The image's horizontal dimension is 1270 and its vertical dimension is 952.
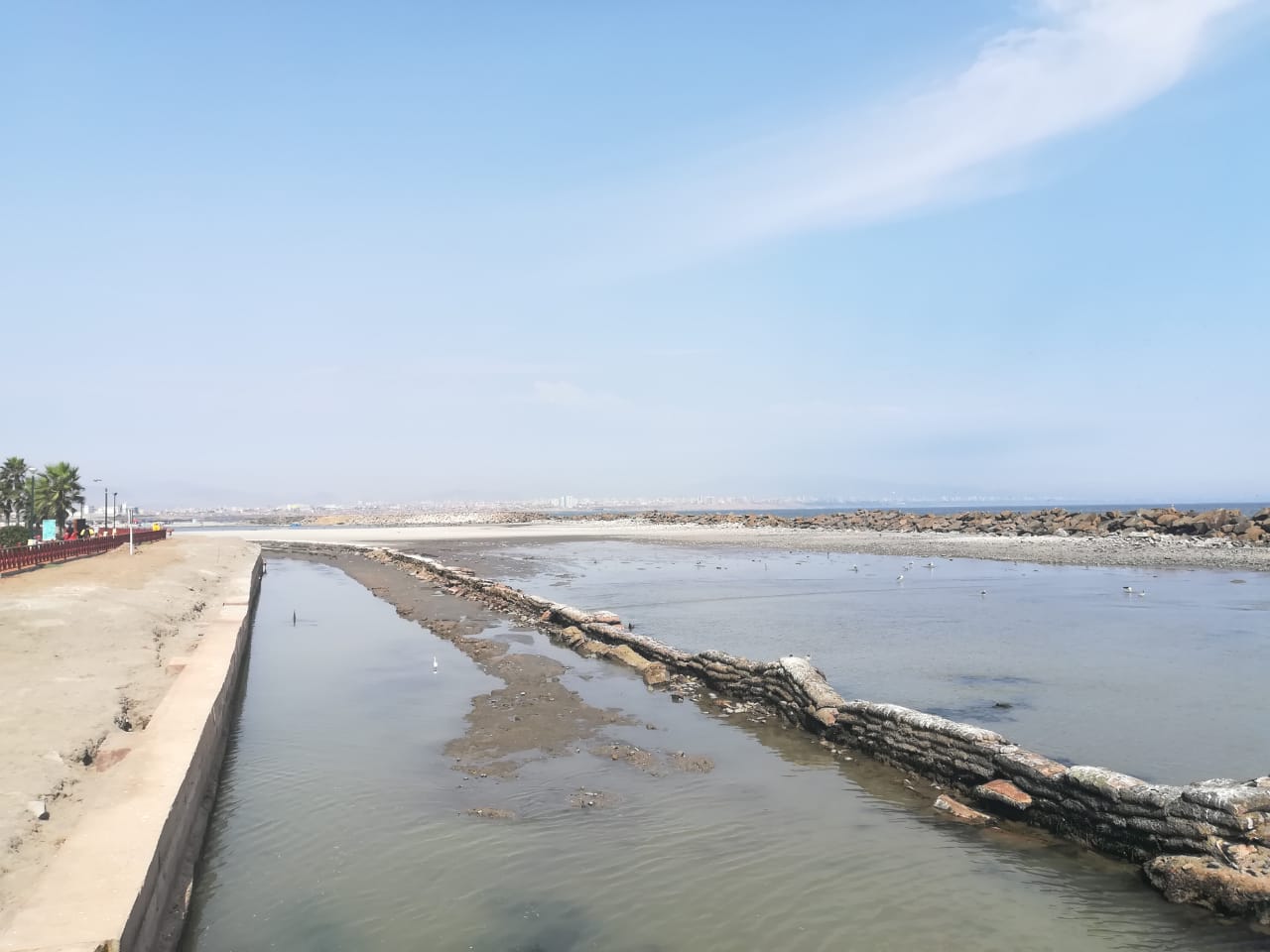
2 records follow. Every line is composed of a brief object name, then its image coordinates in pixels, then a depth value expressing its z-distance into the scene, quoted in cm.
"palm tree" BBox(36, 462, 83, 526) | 6462
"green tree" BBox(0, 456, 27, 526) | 6631
